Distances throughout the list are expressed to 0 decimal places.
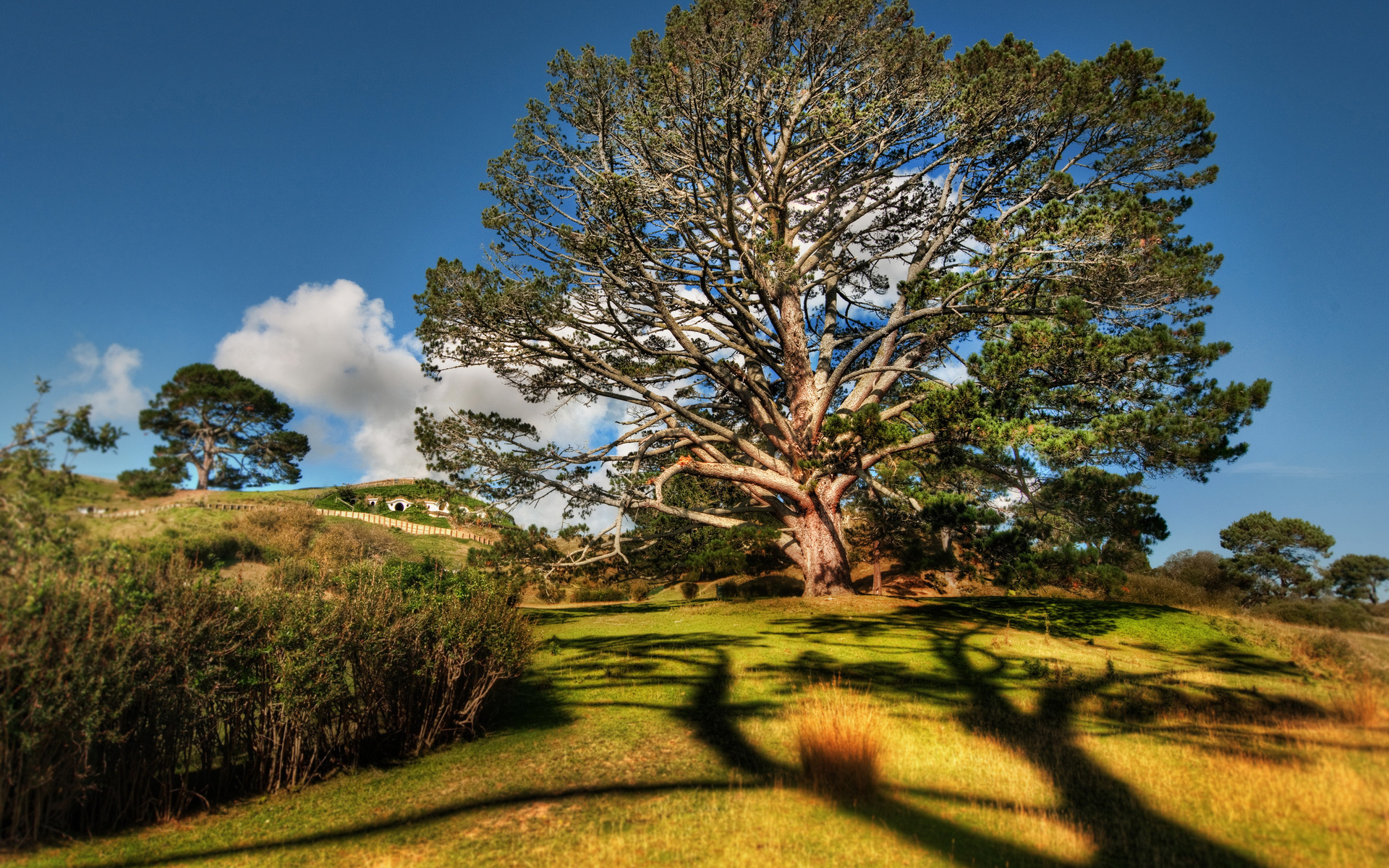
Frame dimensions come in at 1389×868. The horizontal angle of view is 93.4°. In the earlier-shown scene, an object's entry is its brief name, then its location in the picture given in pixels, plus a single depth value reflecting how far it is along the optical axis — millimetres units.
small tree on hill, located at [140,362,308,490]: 30688
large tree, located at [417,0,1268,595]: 11945
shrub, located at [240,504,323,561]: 21805
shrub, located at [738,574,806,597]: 21469
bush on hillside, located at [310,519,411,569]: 20938
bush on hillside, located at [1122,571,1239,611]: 16641
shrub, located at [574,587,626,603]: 25234
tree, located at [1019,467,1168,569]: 12023
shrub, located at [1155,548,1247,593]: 19891
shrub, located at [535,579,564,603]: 15508
